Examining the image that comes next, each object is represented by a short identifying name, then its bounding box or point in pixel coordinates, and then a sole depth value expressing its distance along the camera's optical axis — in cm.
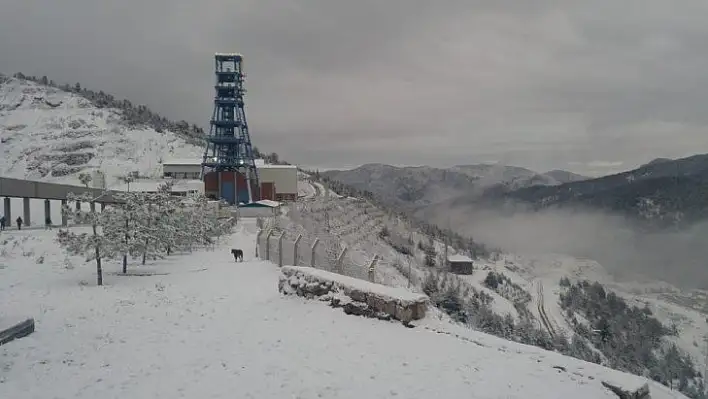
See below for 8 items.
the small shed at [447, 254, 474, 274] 6938
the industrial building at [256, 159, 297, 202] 7288
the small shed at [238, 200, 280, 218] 5119
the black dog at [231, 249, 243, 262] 2320
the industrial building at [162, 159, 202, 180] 6869
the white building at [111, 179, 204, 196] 5355
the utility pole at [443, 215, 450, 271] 6845
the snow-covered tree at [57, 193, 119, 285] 1753
